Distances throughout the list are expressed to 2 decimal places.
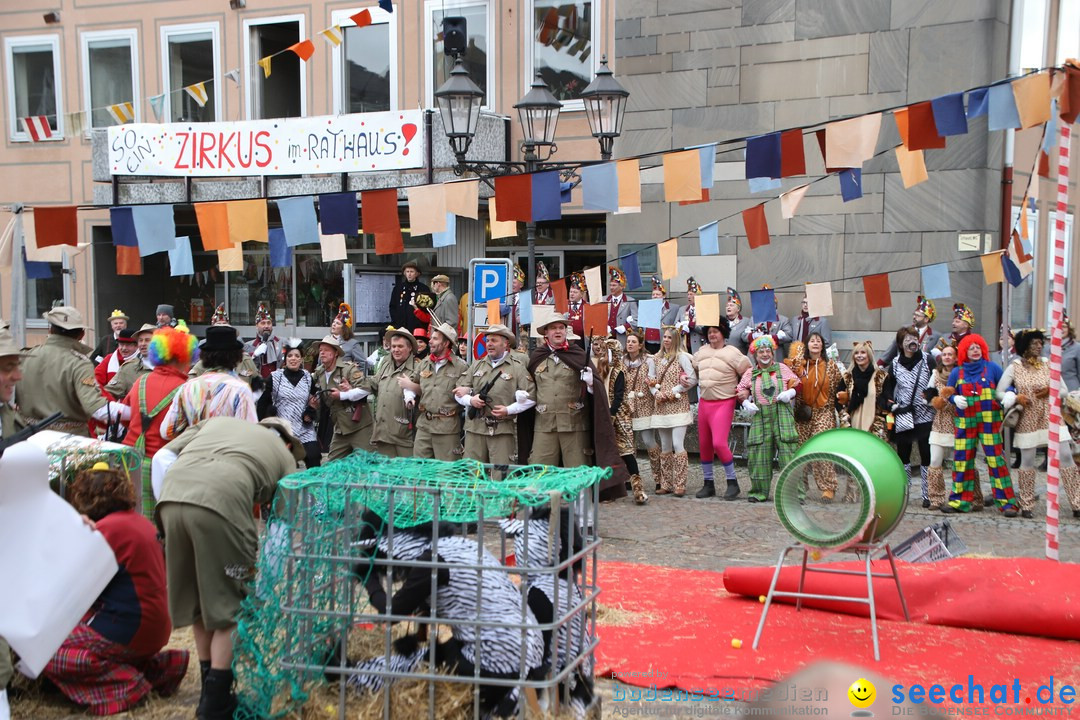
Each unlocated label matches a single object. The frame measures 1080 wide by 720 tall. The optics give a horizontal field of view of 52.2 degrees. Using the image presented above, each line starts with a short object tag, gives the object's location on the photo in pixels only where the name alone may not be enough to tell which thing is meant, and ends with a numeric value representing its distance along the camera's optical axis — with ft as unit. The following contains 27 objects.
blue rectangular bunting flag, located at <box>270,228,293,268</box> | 32.72
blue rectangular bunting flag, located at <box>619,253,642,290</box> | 35.35
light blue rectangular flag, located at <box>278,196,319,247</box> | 31.30
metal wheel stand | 19.10
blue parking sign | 36.11
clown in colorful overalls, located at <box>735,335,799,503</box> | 35.70
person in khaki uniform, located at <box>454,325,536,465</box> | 32.09
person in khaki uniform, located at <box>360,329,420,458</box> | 32.83
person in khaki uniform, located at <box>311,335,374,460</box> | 33.32
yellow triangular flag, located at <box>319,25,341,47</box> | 52.89
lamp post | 33.65
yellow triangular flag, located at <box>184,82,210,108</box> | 56.65
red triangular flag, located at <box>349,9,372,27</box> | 51.39
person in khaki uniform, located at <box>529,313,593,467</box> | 32.04
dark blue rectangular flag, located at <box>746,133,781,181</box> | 28.81
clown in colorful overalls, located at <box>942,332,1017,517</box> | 33.19
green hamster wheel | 19.01
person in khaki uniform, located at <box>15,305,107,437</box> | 25.85
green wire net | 14.82
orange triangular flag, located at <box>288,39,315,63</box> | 48.93
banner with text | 54.13
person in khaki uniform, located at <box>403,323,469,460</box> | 32.35
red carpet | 17.99
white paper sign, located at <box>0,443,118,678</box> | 13.10
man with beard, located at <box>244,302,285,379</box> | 49.14
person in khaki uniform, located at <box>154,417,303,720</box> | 14.89
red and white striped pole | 23.90
